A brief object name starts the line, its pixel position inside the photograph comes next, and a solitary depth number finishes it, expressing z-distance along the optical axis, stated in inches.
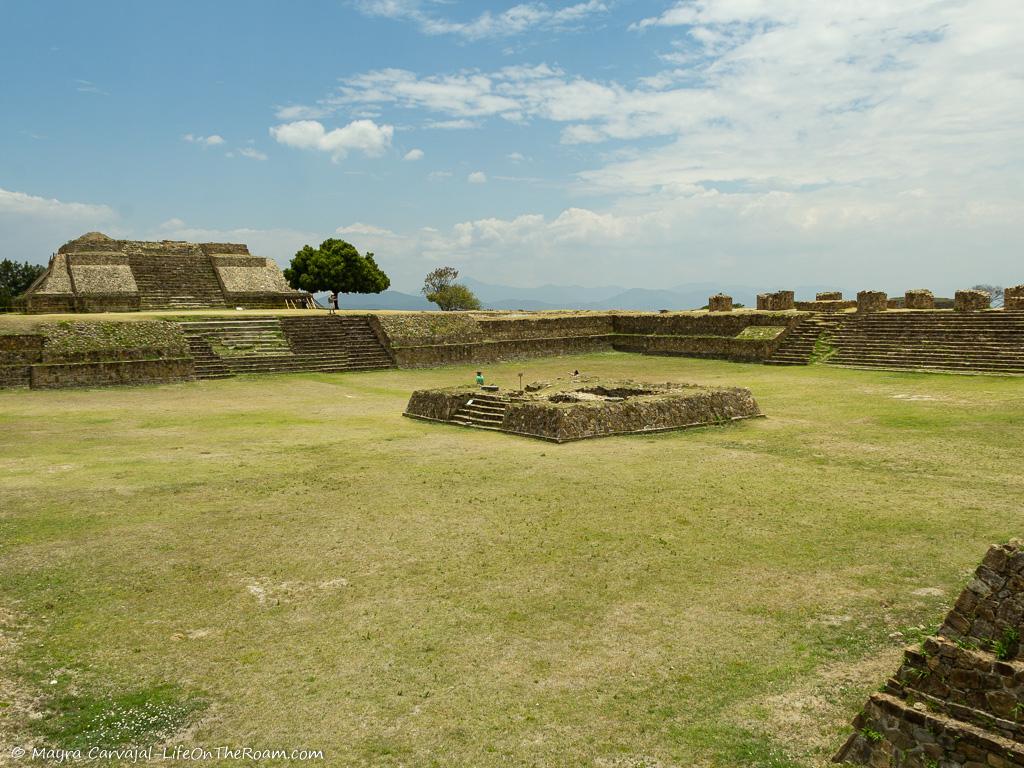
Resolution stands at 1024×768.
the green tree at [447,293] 3319.4
